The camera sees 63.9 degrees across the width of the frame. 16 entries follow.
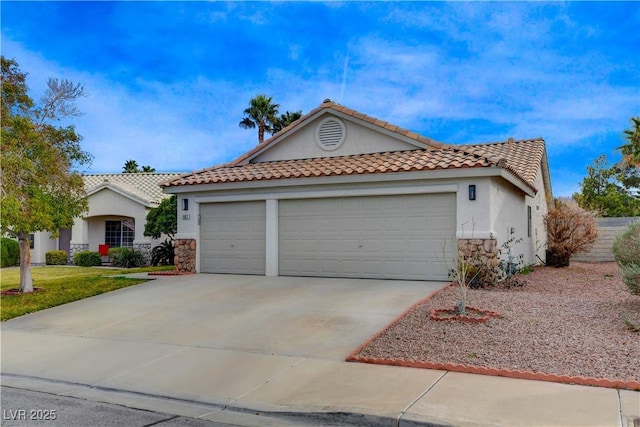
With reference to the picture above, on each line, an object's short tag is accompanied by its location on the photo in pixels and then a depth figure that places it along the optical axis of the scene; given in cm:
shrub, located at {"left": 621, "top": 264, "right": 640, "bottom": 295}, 891
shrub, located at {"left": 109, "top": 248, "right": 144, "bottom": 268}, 2295
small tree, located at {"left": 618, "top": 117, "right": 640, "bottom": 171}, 3148
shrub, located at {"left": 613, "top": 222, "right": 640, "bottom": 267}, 990
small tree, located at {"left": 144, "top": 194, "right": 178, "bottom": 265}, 2156
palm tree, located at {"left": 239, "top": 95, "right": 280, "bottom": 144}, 3403
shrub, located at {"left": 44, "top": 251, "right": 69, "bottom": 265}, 2552
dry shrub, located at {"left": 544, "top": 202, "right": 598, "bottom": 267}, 1967
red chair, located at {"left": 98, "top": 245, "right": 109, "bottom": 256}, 2405
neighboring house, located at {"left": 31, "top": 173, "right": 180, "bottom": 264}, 2431
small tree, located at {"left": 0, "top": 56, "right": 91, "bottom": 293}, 1209
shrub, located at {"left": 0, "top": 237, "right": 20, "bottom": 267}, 2520
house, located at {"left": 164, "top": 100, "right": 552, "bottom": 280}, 1258
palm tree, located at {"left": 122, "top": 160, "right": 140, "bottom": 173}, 4728
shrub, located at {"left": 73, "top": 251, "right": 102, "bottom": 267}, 2400
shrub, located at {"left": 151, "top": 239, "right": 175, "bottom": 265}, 2247
